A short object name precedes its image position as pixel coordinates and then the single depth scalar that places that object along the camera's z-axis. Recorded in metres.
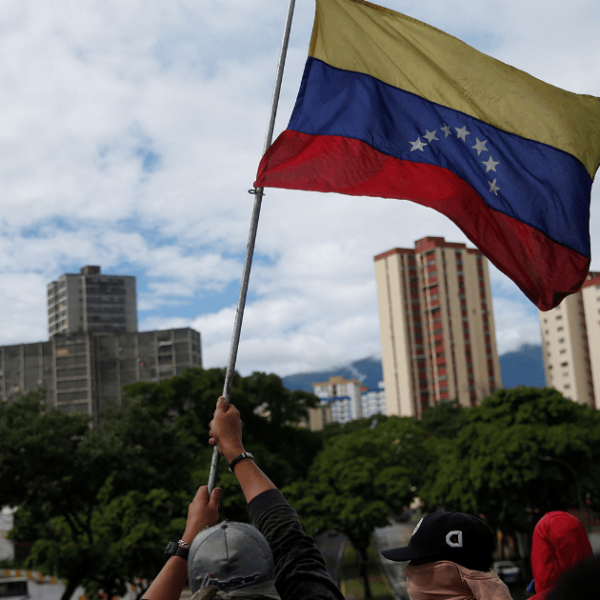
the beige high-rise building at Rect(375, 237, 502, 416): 101.19
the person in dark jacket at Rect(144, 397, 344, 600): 1.90
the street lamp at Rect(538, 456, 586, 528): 31.61
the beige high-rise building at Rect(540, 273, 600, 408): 95.50
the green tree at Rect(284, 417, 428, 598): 33.16
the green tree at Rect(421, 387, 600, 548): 31.86
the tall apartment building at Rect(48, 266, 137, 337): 125.38
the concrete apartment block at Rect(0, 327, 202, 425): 87.62
